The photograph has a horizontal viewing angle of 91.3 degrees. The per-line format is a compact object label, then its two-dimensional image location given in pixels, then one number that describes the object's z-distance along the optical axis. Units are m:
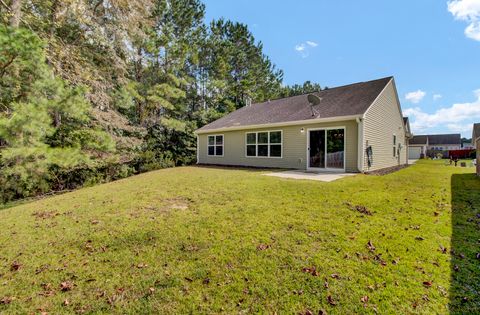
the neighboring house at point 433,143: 34.03
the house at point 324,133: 9.96
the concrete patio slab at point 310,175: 8.19
